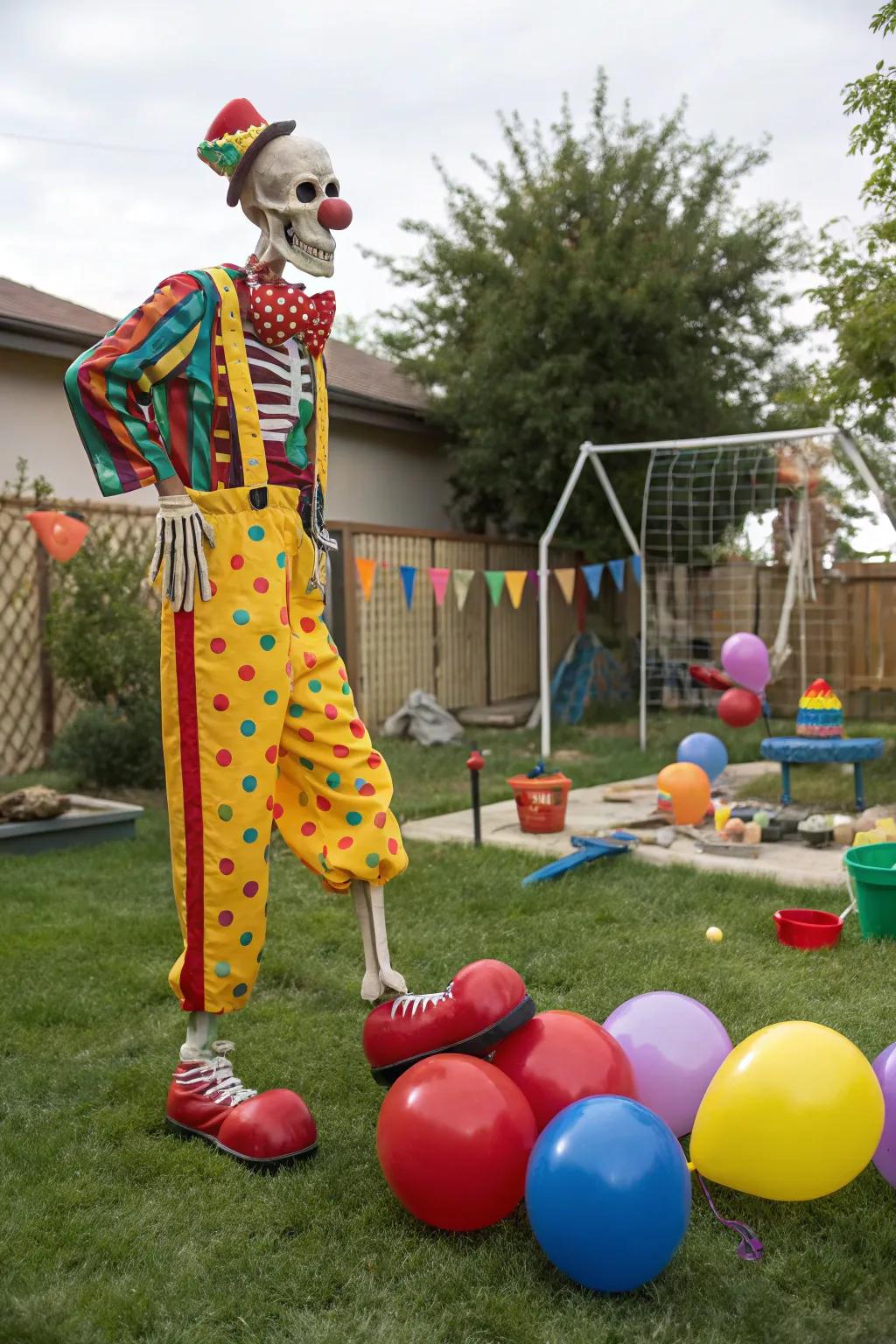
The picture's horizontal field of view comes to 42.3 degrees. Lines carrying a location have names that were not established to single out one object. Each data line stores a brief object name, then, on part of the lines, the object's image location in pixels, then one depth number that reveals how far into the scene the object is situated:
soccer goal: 10.17
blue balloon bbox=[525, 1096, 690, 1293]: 1.91
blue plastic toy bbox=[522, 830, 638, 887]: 4.75
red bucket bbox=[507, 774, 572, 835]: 5.70
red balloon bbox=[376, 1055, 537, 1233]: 2.07
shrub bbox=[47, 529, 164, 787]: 7.15
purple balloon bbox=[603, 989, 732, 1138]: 2.44
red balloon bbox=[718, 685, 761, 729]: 7.36
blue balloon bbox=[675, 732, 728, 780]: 6.77
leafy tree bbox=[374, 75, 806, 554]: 11.09
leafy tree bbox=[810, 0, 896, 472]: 6.00
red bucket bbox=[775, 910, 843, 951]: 3.81
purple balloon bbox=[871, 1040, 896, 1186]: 2.23
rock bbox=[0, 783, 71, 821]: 5.59
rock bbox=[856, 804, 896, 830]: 5.37
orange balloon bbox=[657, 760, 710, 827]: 5.84
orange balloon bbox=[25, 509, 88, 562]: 6.79
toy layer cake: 6.21
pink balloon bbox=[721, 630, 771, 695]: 7.00
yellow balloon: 2.08
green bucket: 3.81
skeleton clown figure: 2.41
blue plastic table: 5.93
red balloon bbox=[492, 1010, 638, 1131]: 2.26
